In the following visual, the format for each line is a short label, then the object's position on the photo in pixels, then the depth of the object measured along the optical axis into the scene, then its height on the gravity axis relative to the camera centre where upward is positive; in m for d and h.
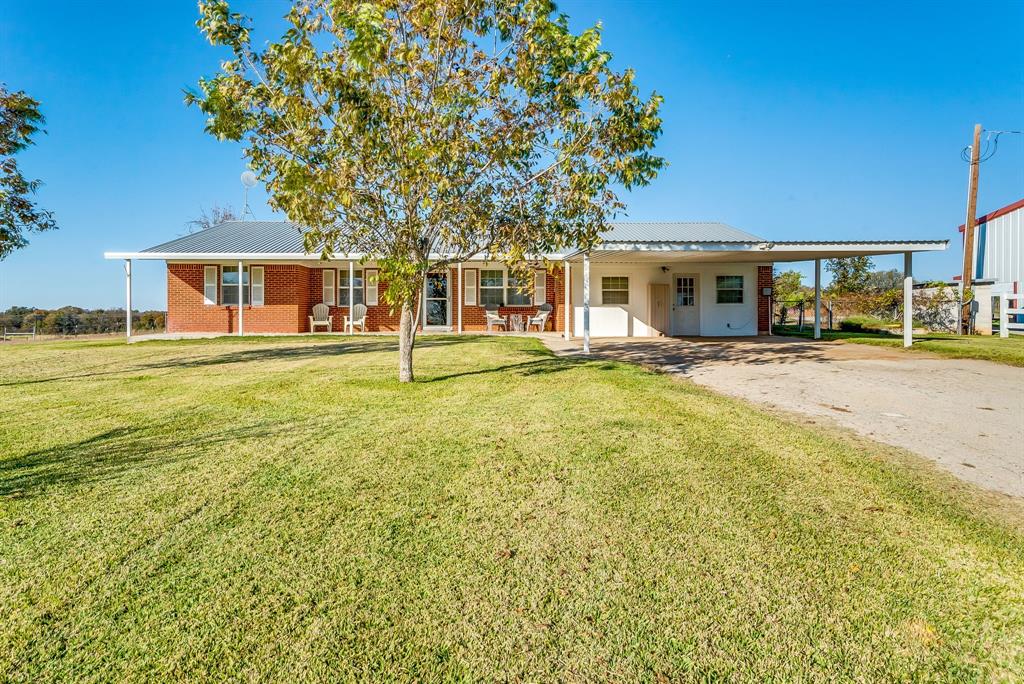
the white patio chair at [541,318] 18.25 +0.31
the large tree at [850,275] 28.08 +2.97
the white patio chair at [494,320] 18.08 +0.24
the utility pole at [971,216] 18.73 +4.19
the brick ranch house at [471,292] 17.48 +1.24
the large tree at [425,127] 5.65 +2.39
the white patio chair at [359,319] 17.91 +0.28
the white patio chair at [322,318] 18.34 +0.31
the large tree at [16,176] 8.16 +2.50
